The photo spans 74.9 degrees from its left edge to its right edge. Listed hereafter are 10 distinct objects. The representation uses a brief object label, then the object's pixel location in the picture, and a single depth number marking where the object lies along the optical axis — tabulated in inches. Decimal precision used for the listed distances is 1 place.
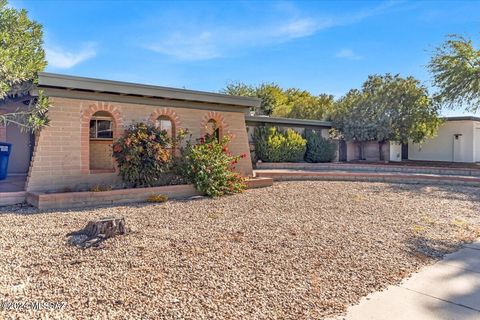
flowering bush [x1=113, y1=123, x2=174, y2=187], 334.7
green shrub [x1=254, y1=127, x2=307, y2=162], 650.2
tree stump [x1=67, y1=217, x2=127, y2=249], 190.2
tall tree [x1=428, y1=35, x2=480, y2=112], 605.0
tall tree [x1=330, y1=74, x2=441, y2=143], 752.3
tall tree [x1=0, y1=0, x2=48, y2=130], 197.9
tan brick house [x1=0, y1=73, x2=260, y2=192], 317.4
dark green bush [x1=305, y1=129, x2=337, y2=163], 726.5
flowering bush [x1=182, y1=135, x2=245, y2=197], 360.2
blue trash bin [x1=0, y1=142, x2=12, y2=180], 347.6
